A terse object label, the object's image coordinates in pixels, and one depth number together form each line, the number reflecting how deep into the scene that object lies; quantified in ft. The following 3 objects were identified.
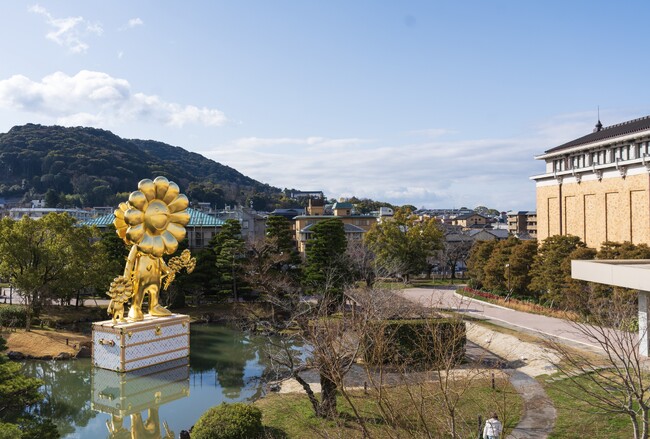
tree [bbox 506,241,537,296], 108.17
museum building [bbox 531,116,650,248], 100.12
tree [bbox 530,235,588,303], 91.91
